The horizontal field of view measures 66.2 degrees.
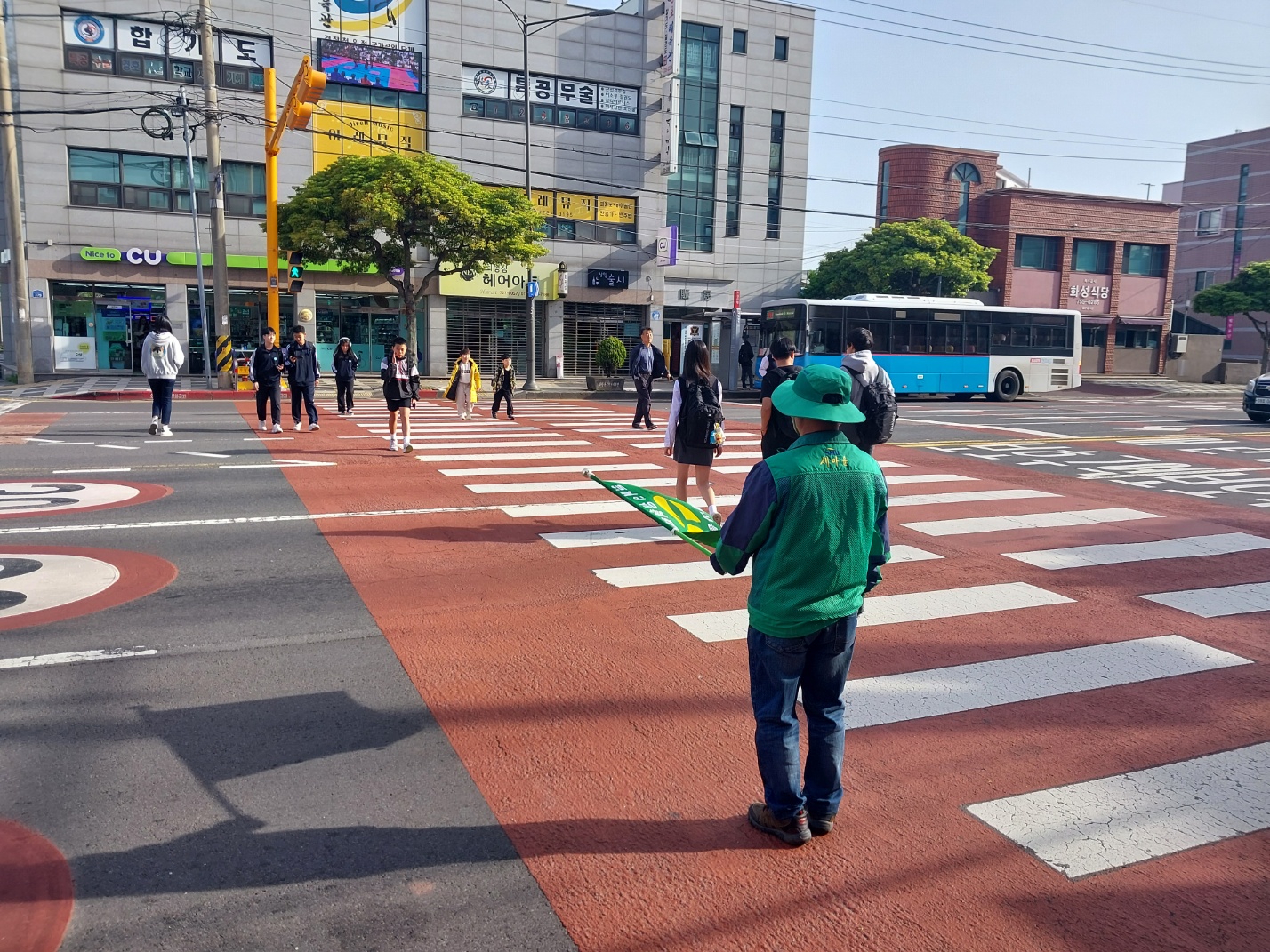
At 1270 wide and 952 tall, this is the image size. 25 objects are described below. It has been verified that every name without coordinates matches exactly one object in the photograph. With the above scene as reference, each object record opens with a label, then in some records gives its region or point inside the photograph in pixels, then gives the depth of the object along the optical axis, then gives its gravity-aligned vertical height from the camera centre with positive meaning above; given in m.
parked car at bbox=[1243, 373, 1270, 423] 24.09 -1.57
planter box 32.00 -1.98
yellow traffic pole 21.81 +2.85
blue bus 29.36 -0.31
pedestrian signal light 24.45 +1.12
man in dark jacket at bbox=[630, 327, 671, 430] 19.00 -0.99
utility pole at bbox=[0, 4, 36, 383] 25.00 +1.90
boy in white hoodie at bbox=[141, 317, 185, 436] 14.61 -0.75
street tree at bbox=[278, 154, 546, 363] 26.92 +2.85
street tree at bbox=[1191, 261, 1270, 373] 44.41 +1.82
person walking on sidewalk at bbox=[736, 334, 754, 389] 33.25 -1.26
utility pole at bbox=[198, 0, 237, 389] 24.92 +3.22
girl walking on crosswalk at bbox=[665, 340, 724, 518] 9.03 -0.82
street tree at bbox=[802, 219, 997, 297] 43.78 +2.99
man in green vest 3.58 -0.91
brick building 49.59 +4.73
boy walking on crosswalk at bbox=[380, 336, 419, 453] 13.58 -0.94
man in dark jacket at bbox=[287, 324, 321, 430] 16.31 -0.89
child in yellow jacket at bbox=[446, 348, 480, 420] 19.48 -1.32
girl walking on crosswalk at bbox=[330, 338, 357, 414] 20.25 -1.11
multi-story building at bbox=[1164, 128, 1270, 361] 68.50 +8.41
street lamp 29.52 +7.88
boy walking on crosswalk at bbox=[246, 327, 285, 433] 15.91 -0.92
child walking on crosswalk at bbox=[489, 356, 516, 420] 20.37 -1.27
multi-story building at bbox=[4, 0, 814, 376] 31.02 +6.06
